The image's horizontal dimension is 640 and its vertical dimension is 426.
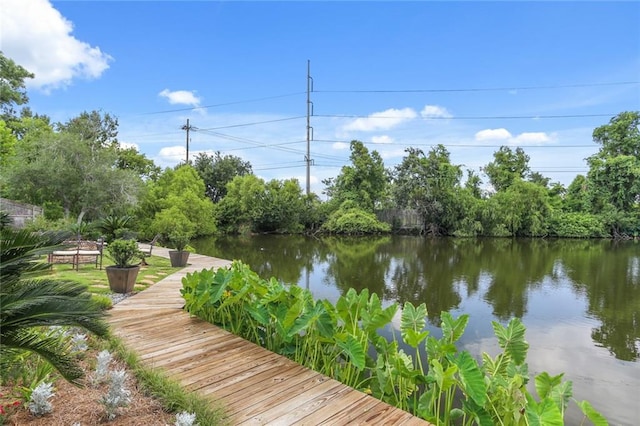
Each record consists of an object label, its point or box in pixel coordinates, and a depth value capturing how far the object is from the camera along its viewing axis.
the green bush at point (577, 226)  21.31
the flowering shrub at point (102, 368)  2.18
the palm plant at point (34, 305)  1.46
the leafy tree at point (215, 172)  23.92
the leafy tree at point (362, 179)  22.20
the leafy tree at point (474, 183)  23.41
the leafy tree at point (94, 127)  15.51
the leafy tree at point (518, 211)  20.55
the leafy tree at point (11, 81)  12.46
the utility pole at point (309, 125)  22.86
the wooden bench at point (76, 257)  6.54
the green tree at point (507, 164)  24.03
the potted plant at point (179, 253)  7.45
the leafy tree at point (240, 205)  20.28
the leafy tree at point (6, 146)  12.80
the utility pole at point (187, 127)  23.59
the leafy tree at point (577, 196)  22.69
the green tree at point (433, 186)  20.94
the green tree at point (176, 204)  15.57
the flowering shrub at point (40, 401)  1.81
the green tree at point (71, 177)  12.02
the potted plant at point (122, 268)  4.72
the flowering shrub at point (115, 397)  1.83
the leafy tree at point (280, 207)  20.36
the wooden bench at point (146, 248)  8.09
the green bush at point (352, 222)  20.81
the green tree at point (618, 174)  21.09
